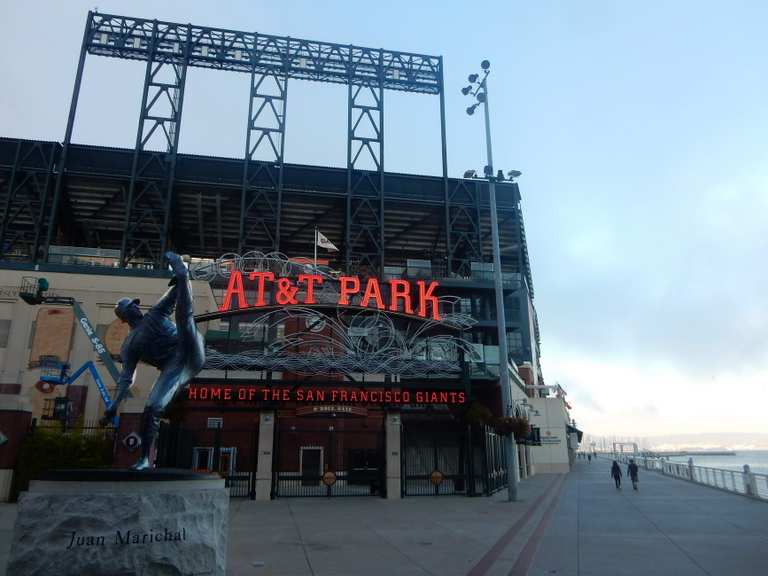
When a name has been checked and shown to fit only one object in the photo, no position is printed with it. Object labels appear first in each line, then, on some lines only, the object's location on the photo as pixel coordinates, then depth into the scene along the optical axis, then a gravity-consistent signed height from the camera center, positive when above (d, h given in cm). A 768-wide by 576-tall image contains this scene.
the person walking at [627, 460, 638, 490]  2977 -148
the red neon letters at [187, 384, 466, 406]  2433 +212
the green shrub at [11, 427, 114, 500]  2059 -35
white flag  4131 +1484
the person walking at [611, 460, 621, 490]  3059 -168
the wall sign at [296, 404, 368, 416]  3356 +201
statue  914 +157
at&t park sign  2883 +796
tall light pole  2353 +698
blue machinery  2416 +377
